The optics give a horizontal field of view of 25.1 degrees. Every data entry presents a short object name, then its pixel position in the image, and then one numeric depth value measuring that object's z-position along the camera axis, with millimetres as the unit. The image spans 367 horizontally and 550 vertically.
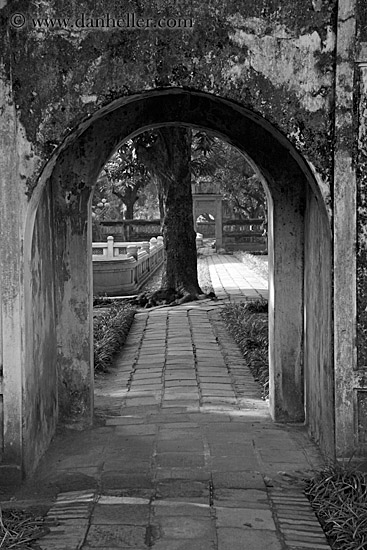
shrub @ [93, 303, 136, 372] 9812
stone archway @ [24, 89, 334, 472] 6961
